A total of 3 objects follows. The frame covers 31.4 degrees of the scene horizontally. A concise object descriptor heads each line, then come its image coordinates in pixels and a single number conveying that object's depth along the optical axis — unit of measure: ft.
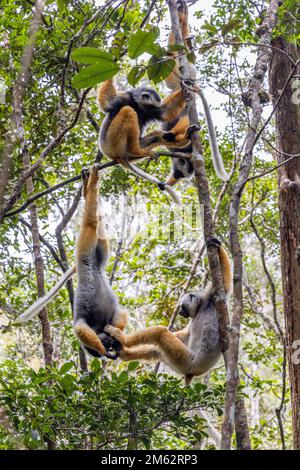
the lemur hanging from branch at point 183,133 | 16.96
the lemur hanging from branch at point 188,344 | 16.94
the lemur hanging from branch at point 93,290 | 16.31
